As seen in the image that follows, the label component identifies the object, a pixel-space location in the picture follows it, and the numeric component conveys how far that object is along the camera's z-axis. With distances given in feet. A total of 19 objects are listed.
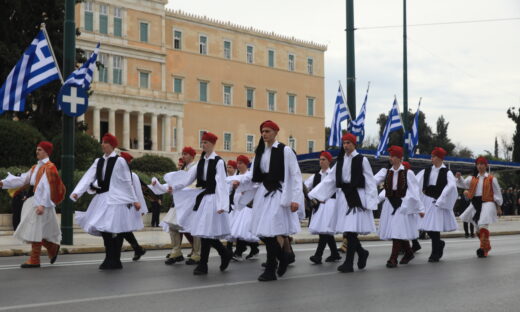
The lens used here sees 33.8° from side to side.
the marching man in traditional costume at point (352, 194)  39.73
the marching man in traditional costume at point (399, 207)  42.63
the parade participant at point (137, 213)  41.52
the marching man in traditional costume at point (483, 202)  50.08
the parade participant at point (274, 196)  34.94
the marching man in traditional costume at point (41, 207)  40.42
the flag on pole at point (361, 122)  86.79
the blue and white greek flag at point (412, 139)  108.78
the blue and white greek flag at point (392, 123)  102.78
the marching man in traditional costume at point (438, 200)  47.65
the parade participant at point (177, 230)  43.27
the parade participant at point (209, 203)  37.27
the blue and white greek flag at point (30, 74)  56.03
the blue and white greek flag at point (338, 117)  87.30
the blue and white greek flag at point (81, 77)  54.24
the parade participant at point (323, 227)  44.53
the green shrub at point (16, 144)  89.81
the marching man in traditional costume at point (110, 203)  40.11
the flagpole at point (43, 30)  56.34
